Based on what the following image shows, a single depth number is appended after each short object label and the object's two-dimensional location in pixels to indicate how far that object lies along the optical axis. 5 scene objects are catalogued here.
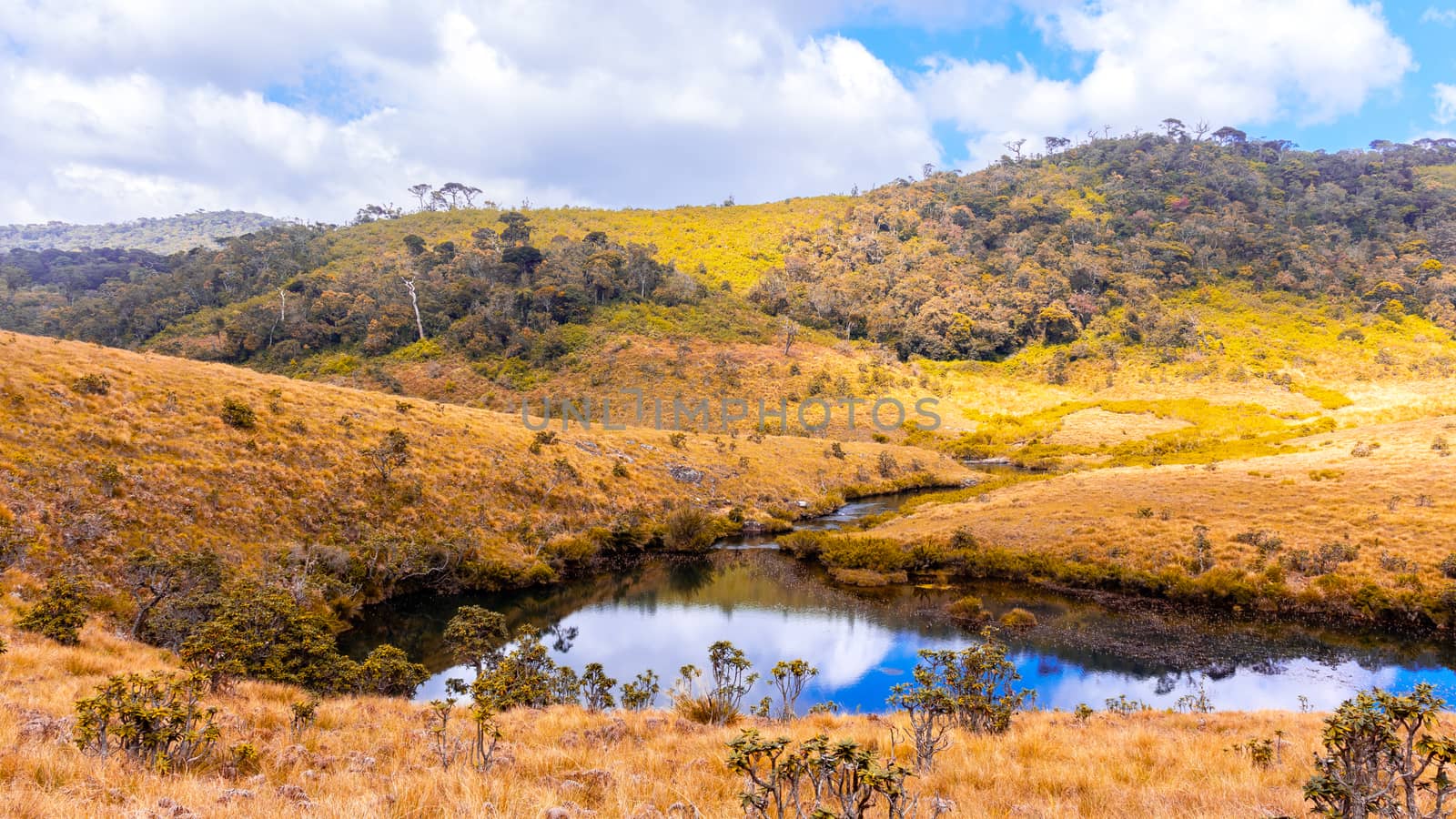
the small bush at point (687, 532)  38.53
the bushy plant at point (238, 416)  29.77
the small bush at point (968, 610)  26.17
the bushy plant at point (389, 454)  31.98
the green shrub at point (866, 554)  33.16
